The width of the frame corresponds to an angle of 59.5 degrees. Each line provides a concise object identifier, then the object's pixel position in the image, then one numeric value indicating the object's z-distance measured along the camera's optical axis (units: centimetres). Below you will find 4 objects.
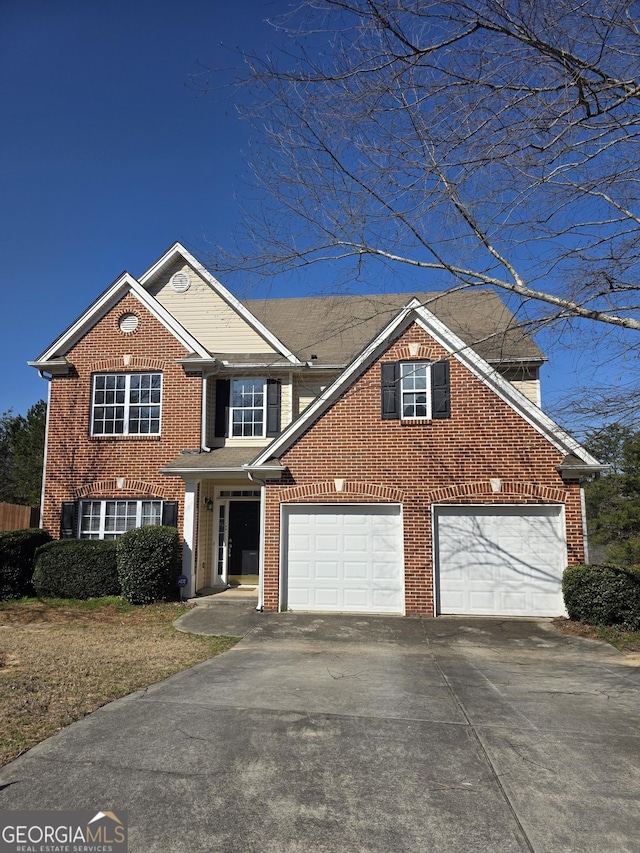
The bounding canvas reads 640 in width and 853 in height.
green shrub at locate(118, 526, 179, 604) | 1306
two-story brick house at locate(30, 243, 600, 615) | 1174
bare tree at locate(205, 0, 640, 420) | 505
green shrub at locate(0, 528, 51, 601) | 1371
